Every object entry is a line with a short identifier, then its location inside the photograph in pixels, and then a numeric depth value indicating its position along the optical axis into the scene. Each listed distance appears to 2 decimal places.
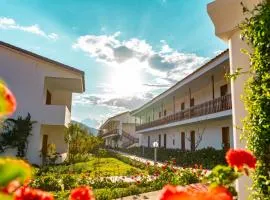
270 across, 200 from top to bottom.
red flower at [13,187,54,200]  0.86
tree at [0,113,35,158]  12.30
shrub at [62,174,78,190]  7.96
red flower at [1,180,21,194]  0.74
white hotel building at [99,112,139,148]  39.03
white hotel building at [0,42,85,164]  13.10
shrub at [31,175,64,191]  7.75
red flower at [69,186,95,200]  1.06
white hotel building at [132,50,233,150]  12.67
